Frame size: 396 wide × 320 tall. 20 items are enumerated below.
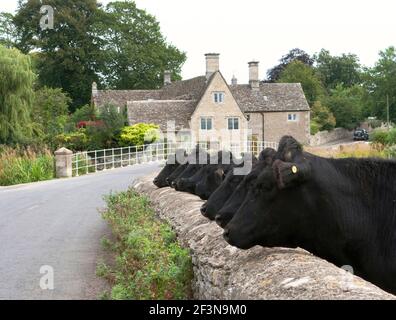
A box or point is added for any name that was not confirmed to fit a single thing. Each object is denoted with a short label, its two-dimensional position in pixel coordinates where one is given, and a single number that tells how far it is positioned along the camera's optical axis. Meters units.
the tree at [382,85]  83.38
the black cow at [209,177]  12.06
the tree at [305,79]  90.44
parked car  73.12
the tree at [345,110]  86.12
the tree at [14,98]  41.84
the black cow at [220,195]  8.15
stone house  61.78
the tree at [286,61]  105.50
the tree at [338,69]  115.19
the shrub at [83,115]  59.33
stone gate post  35.41
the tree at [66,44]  75.19
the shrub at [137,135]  47.41
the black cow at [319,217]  5.74
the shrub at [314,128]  76.81
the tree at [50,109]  51.69
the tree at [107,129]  46.03
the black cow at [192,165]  13.87
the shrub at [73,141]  43.84
